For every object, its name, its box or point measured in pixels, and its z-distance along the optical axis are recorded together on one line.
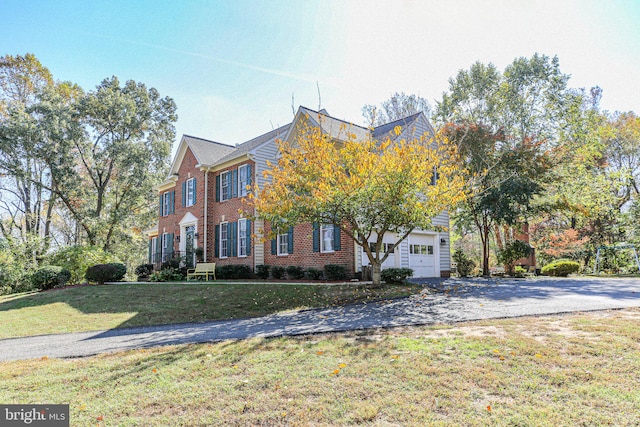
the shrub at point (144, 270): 23.86
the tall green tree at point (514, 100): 24.81
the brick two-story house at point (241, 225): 16.77
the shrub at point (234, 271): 18.83
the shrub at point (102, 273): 18.31
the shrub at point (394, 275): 13.62
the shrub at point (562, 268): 18.98
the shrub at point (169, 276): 20.00
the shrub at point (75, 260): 20.27
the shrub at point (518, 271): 18.92
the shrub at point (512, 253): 19.34
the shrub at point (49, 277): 17.48
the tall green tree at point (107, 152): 23.94
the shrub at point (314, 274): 15.95
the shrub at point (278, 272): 17.42
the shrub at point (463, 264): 19.98
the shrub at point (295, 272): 16.70
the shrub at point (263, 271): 17.92
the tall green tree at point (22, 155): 22.42
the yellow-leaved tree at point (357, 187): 10.78
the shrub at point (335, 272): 15.11
